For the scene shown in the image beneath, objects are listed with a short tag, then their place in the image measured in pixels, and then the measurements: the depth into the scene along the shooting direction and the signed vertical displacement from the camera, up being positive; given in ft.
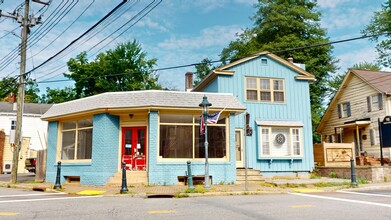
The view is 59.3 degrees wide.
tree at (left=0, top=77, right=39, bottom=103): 151.40 +29.69
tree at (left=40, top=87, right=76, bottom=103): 143.60 +25.63
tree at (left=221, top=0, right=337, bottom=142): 112.88 +41.27
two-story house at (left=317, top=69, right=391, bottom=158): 77.61 +10.93
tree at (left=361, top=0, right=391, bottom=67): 122.21 +46.61
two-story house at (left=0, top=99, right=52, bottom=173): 110.52 +9.51
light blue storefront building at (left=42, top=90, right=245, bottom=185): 50.14 +2.55
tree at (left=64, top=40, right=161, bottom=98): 131.34 +32.18
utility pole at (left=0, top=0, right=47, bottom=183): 57.09 +14.00
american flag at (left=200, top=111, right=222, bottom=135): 45.68 +4.60
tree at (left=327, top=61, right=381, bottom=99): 119.34 +29.39
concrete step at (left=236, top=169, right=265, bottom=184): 53.31 -3.46
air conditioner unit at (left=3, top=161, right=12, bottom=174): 105.52 -3.97
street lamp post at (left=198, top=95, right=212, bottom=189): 43.75 +2.18
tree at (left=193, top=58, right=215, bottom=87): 146.92 +35.55
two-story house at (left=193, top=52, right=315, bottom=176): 62.13 +8.45
